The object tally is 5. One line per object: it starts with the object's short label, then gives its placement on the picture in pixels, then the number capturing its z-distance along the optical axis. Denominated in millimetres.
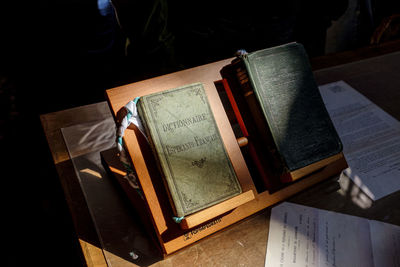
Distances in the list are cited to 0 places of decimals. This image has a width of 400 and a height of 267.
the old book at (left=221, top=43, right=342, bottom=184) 667
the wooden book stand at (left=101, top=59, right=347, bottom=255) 590
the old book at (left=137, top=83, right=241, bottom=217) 571
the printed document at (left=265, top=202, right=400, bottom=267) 707
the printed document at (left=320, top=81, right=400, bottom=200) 889
